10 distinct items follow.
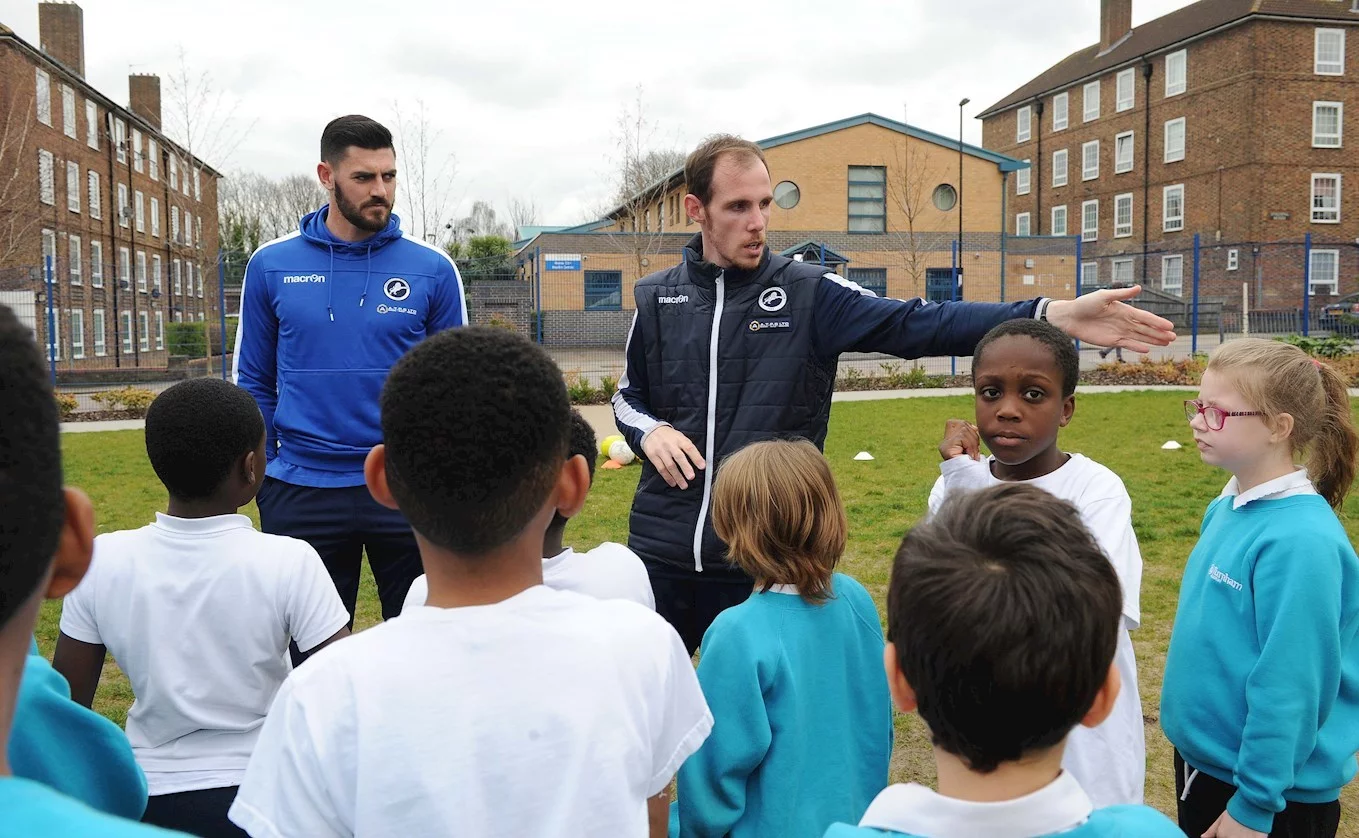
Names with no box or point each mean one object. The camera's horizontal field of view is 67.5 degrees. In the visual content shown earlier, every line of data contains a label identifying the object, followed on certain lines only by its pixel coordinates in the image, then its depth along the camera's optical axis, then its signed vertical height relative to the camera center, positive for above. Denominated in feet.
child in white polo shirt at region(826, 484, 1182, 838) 4.36 -1.45
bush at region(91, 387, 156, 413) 55.67 -2.59
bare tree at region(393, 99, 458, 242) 79.04 +10.08
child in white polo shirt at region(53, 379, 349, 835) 8.12 -2.27
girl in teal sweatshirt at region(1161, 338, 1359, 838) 7.80 -2.20
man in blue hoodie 12.71 +0.11
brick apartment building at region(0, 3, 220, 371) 83.71 +18.40
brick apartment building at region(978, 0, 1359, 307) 139.95 +29.68
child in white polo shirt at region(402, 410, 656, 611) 8.21 -1.80
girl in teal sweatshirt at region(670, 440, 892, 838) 7.72 -2.56
